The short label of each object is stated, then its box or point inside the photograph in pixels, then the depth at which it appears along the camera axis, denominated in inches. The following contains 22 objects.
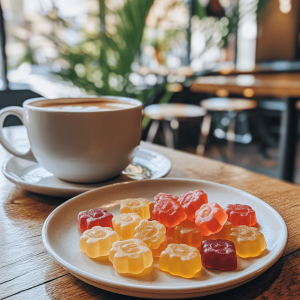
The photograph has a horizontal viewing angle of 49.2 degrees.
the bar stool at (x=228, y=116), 122.3
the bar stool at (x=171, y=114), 107.7
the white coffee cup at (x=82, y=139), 23.8
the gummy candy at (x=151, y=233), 16.0
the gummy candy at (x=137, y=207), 19.5
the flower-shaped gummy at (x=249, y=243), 15.3
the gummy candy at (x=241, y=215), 18.3
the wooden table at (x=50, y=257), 14.0
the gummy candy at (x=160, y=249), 16.1
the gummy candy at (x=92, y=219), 18.2
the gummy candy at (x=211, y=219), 16.8
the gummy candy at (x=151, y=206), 20.3
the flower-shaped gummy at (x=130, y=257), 13.9
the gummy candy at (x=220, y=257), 14.3
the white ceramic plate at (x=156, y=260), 12.4
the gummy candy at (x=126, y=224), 17.4
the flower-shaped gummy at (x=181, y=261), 13.9
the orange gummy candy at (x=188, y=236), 16.8
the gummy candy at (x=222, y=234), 17.6
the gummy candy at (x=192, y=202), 19.1
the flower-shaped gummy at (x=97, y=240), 15.5
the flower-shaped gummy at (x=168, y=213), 18.1
